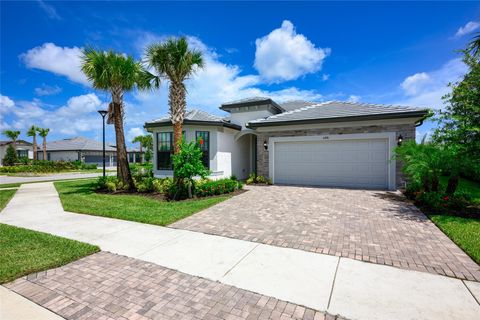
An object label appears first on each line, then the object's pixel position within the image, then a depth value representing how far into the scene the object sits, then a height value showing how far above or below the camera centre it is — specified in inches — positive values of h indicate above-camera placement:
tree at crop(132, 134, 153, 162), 1823.3 +127.6
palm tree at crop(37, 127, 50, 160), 1457.9 +154.1
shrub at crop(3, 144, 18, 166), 1343.5 -16.6
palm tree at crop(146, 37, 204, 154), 379.9 +158.6
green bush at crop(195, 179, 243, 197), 378.9 -56.3
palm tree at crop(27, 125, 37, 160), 1432.6 +139.5
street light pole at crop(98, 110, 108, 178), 517.4 +100.3
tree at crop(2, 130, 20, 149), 1585.9 +154.4
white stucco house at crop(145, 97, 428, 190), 424.8 +35.2
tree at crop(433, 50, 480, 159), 267.7 +47.0
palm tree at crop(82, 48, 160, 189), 406.6 +145.6
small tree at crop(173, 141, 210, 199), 346.9 -13.5
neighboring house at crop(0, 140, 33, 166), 1836.9 +61.7
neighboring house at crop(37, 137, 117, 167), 1562.5 +31.4
